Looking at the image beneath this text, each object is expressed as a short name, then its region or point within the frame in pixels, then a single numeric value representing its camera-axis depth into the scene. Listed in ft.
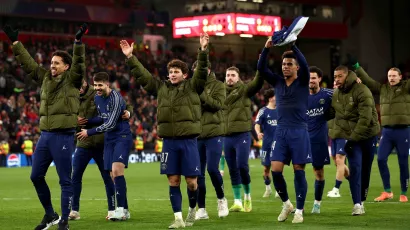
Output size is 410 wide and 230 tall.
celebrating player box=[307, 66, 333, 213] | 52.16
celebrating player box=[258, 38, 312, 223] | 46.19
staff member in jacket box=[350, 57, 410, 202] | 61.82
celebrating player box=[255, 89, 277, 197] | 69.41
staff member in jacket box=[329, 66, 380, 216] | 50.80
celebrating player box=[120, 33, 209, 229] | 44.68
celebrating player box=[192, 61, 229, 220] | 51.06
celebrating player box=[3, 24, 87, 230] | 43.37
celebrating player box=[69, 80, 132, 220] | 51.06
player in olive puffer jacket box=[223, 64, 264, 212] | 55.26
